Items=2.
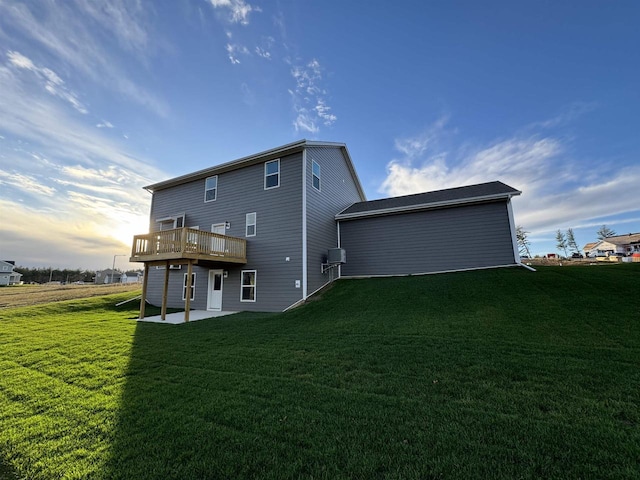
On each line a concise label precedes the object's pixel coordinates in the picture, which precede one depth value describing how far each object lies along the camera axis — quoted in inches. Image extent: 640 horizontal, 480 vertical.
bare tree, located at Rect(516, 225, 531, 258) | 1427.2
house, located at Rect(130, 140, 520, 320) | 433.1
